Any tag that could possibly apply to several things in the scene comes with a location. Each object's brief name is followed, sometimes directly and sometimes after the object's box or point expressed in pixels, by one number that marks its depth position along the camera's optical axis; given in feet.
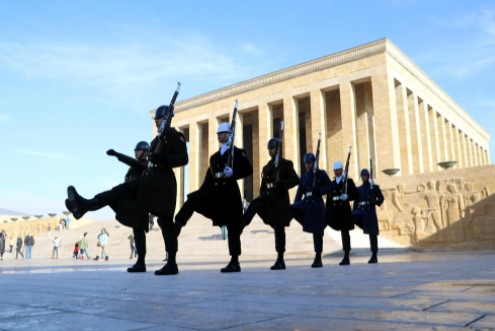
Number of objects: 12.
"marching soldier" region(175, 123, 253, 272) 20.30
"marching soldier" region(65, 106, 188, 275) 19.39
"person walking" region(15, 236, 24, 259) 76.47
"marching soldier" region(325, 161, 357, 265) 27.27
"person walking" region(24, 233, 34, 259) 72.28
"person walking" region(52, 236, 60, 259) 70.96
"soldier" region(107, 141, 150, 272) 21.03
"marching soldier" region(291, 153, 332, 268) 24.67
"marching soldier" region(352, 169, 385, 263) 30.46
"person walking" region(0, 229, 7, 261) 71.87
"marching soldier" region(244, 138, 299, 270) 22.90
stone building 95.20
